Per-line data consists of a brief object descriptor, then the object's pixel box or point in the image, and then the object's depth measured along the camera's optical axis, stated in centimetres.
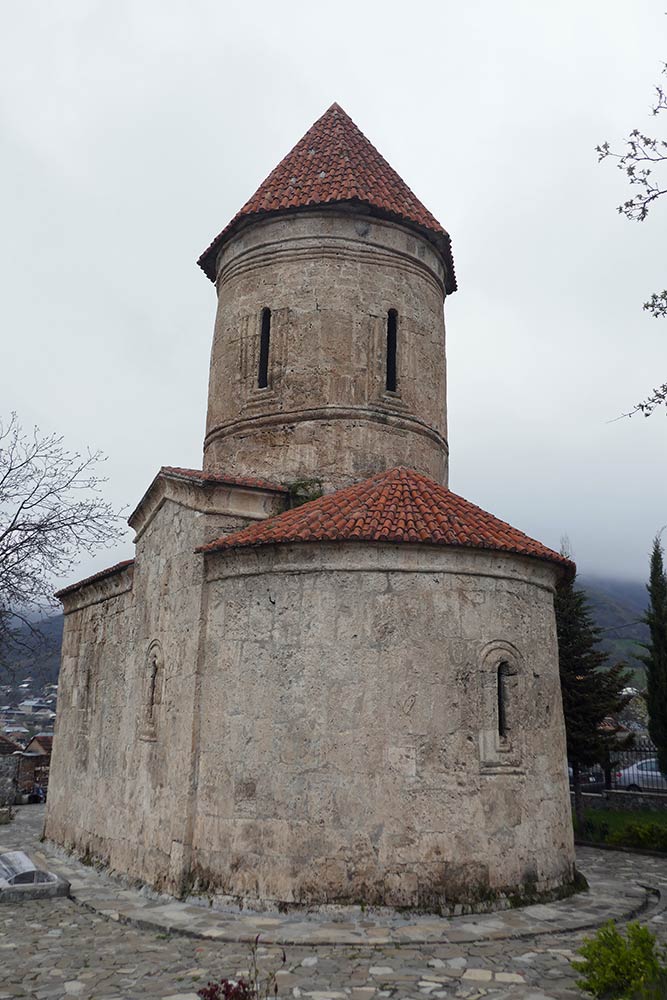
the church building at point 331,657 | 752
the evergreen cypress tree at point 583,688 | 1558
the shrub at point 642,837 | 1167
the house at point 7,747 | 2252
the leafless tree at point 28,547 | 1435
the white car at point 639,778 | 2328
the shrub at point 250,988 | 462
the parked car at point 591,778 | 2511
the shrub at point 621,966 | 483
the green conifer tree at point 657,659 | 1847
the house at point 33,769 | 2078
